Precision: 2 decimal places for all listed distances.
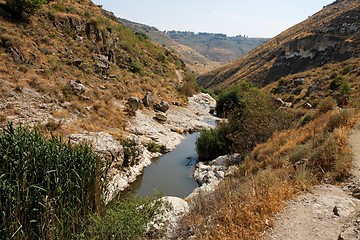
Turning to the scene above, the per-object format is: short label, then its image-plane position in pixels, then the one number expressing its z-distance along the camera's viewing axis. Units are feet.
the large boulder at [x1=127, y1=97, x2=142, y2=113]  86.08
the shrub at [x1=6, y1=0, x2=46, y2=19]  84.17
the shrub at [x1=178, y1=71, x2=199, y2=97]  153.28
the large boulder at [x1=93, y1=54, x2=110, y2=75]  98.99
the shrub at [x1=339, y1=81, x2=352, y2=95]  88.48
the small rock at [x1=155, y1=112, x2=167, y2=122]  90.06
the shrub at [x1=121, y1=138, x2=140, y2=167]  54.08
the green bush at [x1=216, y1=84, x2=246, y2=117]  112.82
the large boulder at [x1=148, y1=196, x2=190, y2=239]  25.86
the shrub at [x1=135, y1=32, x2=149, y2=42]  186.88
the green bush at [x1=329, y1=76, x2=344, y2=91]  105.38
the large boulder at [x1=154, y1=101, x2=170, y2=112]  99.55
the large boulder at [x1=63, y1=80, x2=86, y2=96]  70.28
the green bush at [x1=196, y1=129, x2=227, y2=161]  64.90
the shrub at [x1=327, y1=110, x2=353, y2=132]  40.50
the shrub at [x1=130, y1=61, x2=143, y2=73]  129.10
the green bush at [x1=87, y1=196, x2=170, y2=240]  21.77
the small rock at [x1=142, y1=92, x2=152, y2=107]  97.45
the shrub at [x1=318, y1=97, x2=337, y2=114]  53.78
